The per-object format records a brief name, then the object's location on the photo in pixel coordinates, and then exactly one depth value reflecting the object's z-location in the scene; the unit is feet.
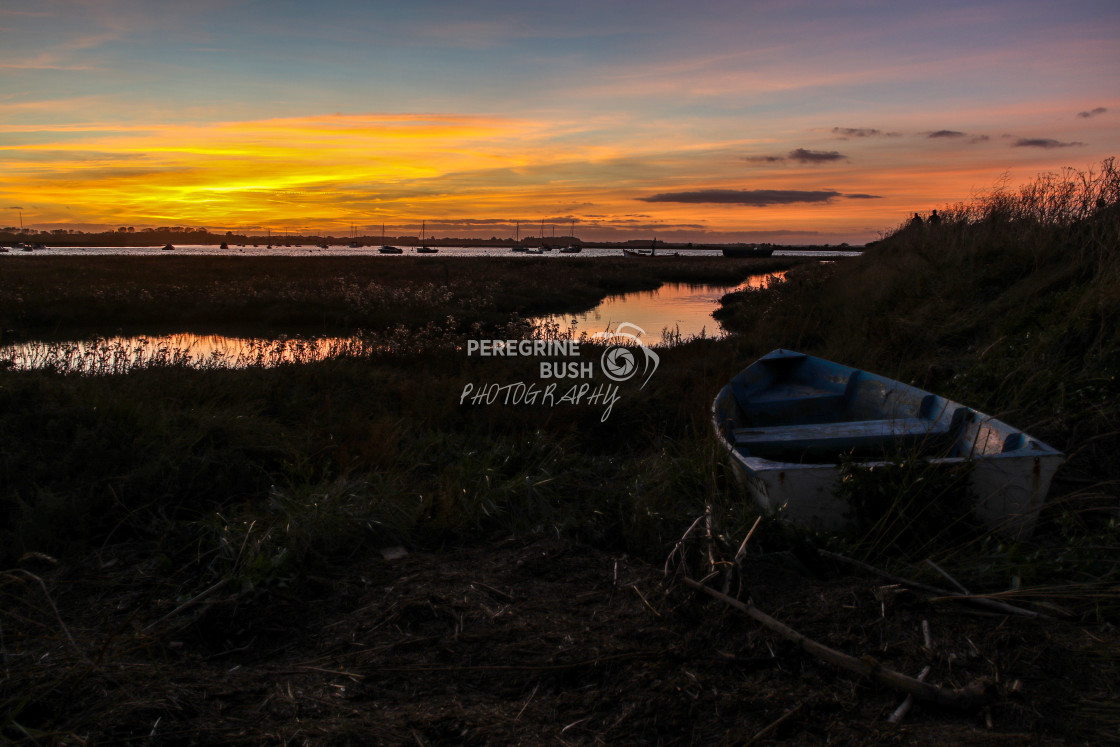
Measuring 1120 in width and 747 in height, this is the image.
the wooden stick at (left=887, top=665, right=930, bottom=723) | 8.13
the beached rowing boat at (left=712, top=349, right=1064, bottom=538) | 14.37
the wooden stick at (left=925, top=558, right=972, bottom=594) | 11.00
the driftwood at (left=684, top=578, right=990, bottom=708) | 8.28
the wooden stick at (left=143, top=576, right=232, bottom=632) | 10.82
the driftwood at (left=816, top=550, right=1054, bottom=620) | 10.17
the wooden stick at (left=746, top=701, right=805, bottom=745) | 7.96
